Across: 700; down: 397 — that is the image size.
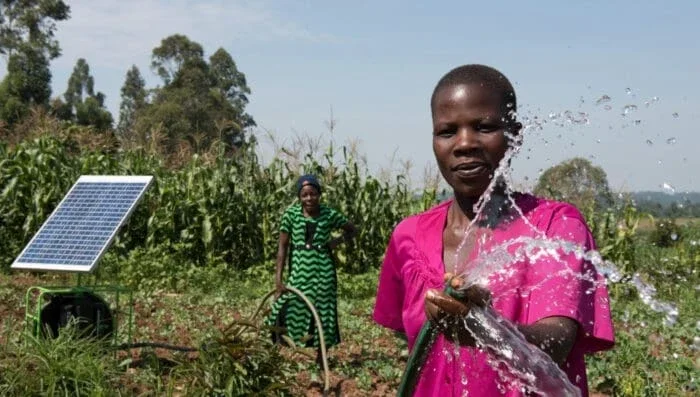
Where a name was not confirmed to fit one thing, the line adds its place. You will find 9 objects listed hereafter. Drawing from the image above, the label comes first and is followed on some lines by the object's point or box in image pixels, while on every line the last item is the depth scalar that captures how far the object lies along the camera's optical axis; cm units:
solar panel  463
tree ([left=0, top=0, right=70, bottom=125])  2973
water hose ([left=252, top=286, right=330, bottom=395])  361
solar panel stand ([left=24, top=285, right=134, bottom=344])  438
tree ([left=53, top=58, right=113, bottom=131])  3319
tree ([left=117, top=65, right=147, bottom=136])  4359
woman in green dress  590
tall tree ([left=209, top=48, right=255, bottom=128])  3675
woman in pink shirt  168
